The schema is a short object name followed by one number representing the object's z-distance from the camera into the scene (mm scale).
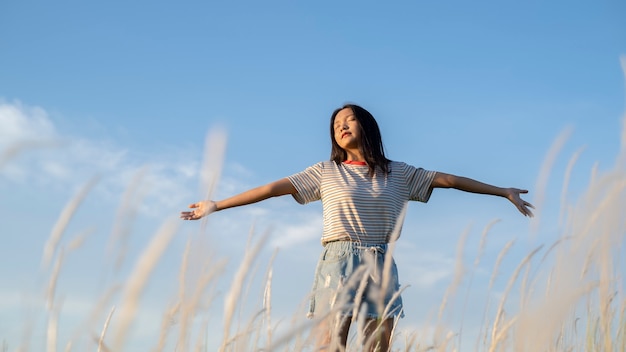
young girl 3377
